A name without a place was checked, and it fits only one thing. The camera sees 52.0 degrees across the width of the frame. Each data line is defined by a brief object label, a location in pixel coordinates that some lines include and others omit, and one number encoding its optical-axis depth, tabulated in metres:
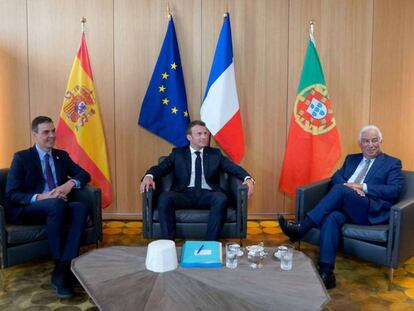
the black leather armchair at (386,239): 2.90
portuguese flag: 4.41
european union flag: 4.39
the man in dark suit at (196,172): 3.55
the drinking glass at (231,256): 2.30
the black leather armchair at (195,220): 3.41
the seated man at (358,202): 3.10
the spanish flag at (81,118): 4.35
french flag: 4.34
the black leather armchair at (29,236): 2.85
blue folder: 2.30
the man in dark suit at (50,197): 2.97
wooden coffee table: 1.87
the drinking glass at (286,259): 2.29
